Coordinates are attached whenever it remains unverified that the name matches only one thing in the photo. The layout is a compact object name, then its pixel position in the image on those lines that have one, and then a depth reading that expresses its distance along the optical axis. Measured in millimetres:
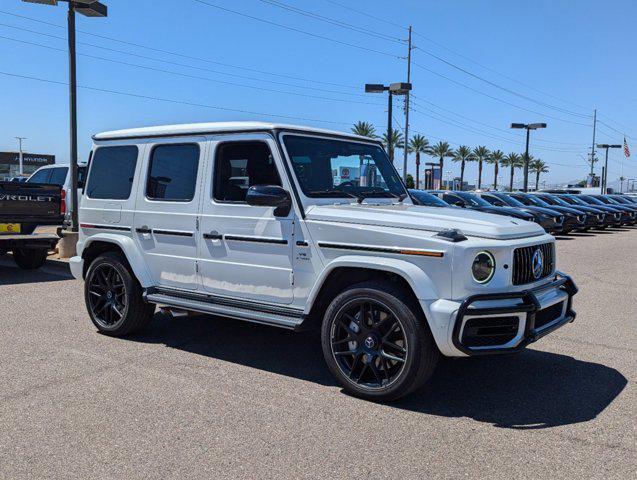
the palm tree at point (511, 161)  93625
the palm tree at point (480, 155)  88625
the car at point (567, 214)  21031
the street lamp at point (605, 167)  61334
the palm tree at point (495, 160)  91288
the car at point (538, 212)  19422
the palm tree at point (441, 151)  82625
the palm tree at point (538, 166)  100812
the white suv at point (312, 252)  4043
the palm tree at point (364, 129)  62406
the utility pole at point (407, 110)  39000
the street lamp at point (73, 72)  11648
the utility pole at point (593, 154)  83962
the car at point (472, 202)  17984
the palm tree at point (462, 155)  86250
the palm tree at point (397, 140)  61116
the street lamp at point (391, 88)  22125
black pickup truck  9719
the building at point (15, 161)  102375
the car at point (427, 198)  16547
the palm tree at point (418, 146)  77938
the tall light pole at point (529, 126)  38375
